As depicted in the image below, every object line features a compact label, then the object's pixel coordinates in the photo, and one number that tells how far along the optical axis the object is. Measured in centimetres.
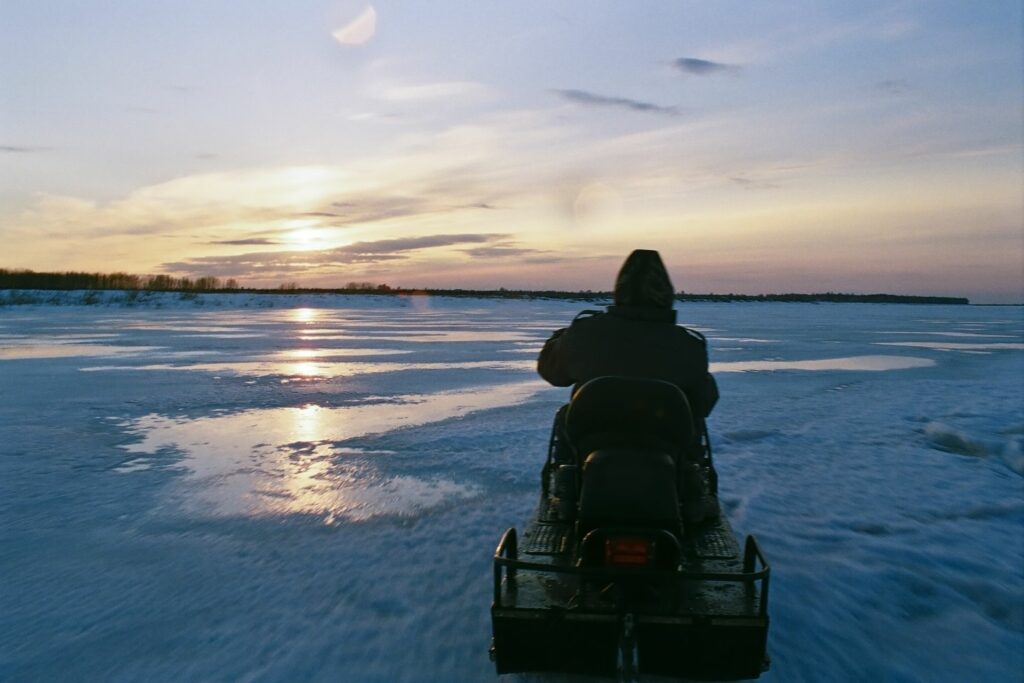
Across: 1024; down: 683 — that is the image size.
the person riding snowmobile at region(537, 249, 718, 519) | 320
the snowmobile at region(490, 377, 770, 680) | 270
